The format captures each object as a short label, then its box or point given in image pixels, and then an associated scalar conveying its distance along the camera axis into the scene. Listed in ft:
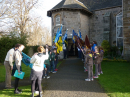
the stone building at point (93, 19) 56.03
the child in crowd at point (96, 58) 23.44
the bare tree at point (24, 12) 71.96
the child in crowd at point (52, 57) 26.88
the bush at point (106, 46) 52.08
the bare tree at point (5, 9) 51.12
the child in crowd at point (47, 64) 22.38
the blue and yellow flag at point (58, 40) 33.01
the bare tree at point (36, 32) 84.03
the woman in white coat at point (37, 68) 14.02
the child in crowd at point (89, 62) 21.50
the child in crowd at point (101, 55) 25.68
